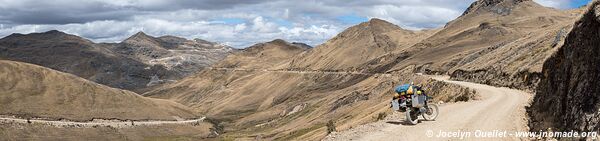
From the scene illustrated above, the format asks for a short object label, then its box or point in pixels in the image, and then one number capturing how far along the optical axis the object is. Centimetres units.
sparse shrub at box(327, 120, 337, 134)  3321
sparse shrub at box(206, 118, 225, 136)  14571
